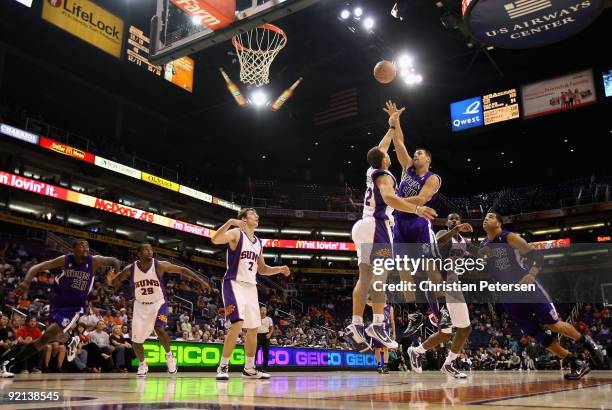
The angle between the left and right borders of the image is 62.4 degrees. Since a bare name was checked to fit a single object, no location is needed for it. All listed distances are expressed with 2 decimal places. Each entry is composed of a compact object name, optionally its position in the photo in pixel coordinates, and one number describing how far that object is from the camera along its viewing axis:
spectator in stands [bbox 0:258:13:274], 15.85
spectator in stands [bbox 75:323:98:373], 9.79
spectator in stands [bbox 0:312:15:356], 9.34
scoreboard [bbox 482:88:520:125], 24.72
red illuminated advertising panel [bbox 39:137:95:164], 23.30
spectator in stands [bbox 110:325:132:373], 10.34
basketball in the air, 6.49
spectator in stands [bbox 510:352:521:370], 19.25
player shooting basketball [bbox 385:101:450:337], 5.51
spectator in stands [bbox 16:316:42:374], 8.98
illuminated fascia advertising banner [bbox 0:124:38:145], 21.70
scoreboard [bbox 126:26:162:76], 26.62
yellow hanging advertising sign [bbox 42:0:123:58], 23.75
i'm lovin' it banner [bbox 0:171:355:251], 22.53
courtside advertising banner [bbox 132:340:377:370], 10.23
